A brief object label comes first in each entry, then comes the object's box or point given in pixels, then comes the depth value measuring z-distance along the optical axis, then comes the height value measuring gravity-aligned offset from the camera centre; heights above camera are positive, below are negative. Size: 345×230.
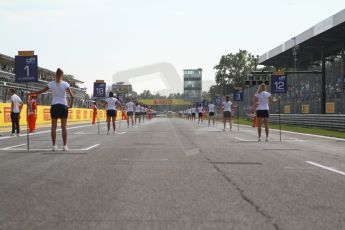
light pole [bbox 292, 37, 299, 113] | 41.83 +5.57
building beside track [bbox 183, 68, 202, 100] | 163.38 +8.79
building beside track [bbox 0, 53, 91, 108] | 31.38 +2.47
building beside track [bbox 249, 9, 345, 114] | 33.34 +2.66
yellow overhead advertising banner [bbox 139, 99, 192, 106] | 150.00 +2.30
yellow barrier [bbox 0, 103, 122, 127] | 26.31 -0.40
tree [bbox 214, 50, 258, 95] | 114.94 +9.80
